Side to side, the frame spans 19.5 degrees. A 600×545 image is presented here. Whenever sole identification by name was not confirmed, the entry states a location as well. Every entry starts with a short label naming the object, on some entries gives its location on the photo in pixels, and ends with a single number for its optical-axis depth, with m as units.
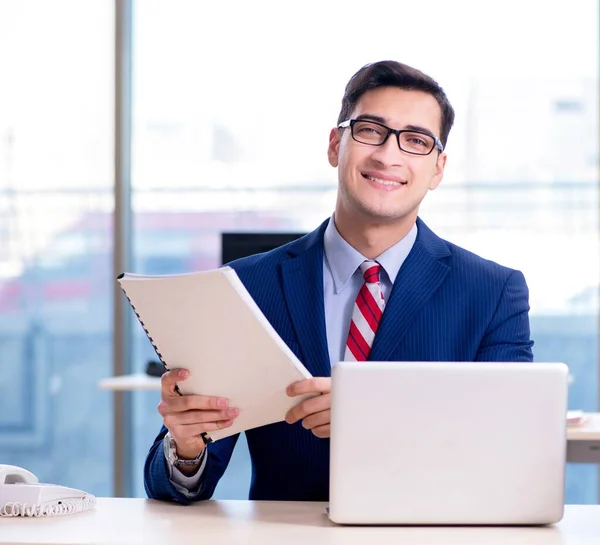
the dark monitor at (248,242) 4.32
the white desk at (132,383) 4.61
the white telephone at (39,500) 2.43
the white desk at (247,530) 2.29
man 2.73
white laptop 2.31
